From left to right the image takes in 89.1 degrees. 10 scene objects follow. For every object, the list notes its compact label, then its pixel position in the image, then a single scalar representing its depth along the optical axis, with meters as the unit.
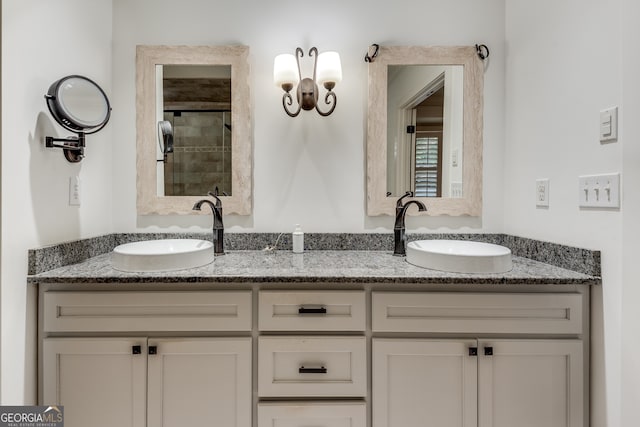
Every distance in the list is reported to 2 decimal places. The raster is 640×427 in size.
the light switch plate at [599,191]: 1.04
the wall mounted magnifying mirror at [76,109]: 1.19
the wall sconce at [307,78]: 1.52
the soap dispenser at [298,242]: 1.55
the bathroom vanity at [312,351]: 1.14
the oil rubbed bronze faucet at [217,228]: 1.51
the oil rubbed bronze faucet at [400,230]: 1.52
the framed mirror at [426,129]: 1.63
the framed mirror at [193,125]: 1.62
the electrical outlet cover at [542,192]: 1.36
